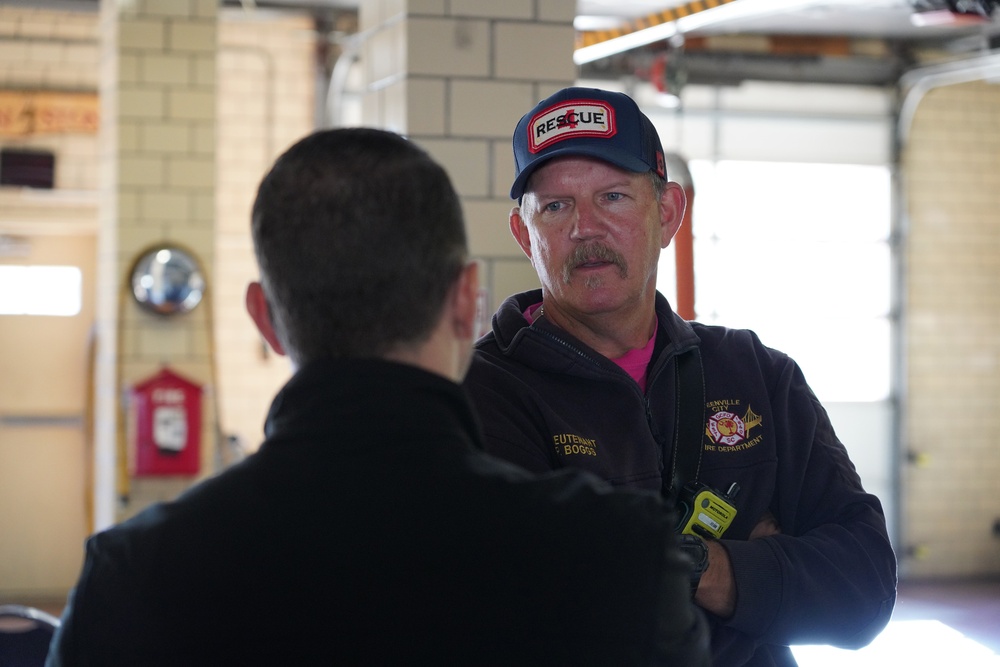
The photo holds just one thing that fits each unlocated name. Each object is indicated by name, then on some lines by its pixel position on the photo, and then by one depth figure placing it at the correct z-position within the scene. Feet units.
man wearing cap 5.41
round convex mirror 16.61
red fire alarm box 16.33
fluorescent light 16.97
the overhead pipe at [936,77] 26.63
